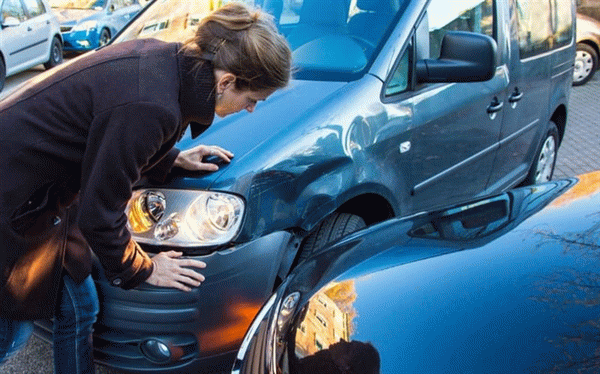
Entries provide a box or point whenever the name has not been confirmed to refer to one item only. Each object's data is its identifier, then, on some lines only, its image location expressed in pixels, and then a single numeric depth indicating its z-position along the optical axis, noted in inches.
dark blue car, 58.9
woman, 65.0
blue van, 87.7
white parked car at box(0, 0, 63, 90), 386.0
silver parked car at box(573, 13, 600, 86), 395.9
